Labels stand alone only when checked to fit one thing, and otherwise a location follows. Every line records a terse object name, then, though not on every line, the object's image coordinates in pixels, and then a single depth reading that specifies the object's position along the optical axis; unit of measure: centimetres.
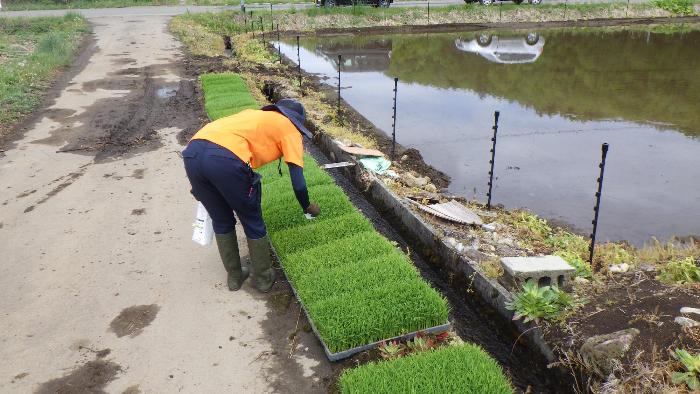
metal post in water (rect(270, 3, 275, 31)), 2523
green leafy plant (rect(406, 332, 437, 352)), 396
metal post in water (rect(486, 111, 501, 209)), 671
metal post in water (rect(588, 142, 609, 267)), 501
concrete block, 425
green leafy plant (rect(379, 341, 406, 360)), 389
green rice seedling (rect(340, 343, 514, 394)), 344
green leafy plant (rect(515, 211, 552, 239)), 613
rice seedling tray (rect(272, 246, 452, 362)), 393
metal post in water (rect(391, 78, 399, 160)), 872
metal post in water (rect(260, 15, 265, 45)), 2279
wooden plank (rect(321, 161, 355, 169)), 782
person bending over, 416
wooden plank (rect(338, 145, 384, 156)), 821
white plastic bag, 470
